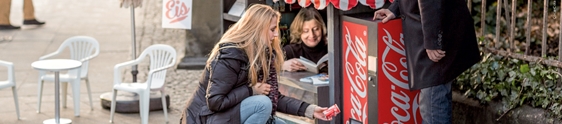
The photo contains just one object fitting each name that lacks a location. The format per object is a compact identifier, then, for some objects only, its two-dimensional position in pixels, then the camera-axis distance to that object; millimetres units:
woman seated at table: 6074
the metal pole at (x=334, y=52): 5574
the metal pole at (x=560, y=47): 5416
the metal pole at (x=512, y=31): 5824
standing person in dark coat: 4996
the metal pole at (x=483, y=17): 6074
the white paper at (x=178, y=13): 7434
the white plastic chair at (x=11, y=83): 7492
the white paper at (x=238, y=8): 6758
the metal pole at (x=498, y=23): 5905
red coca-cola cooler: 5301
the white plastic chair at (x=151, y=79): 7324
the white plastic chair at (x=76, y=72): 7766
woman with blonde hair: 4703
